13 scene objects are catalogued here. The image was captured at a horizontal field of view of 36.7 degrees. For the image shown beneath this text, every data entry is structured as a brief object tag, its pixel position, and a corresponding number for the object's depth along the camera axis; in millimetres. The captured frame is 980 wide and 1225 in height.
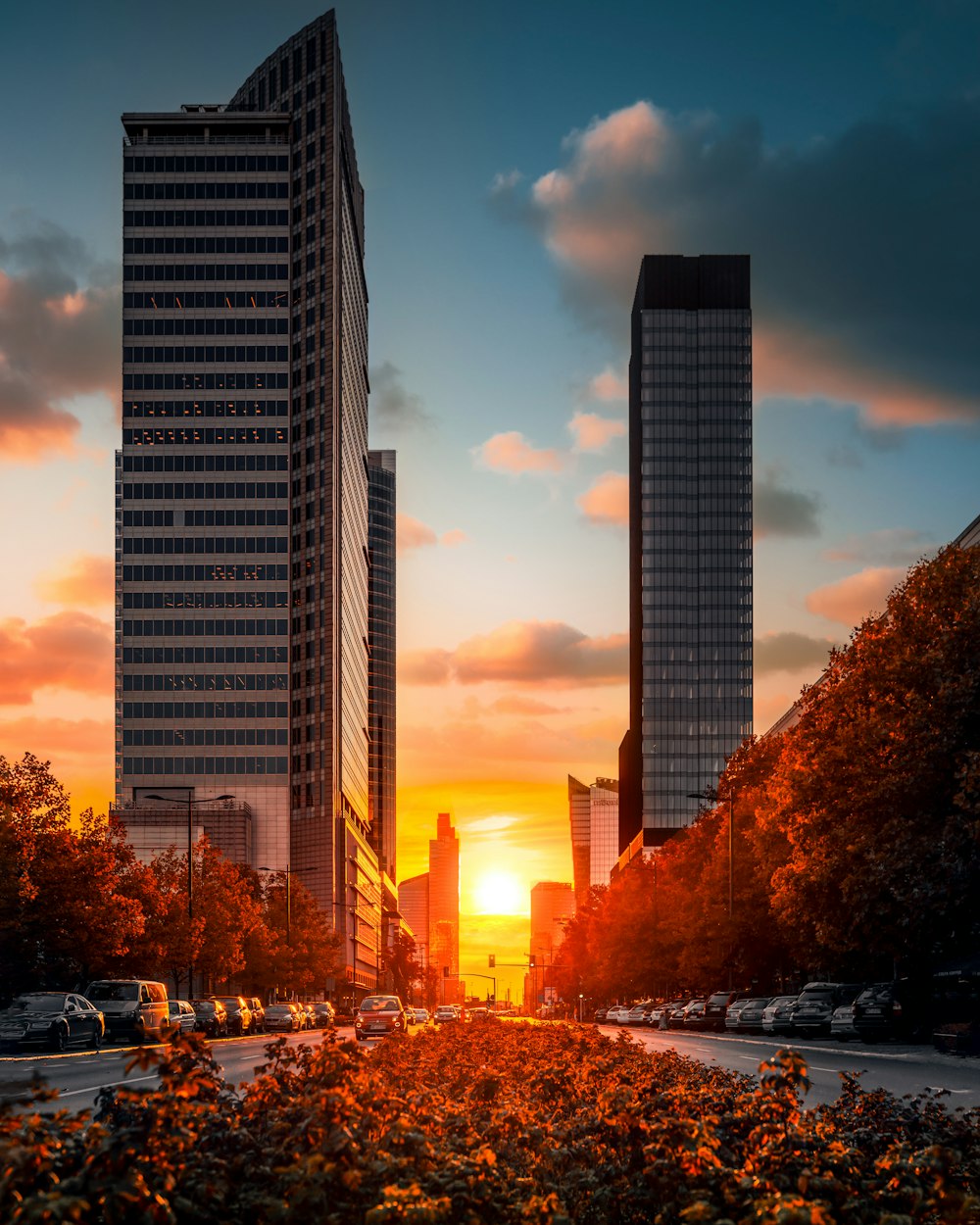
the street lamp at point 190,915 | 75000
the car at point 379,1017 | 61312
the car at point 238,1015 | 65938
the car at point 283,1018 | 72500
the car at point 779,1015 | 52562
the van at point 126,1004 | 46312
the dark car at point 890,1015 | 44000
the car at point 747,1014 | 60188
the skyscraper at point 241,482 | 161750
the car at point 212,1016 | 60562
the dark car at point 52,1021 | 39062
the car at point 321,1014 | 86369
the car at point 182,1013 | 50062
